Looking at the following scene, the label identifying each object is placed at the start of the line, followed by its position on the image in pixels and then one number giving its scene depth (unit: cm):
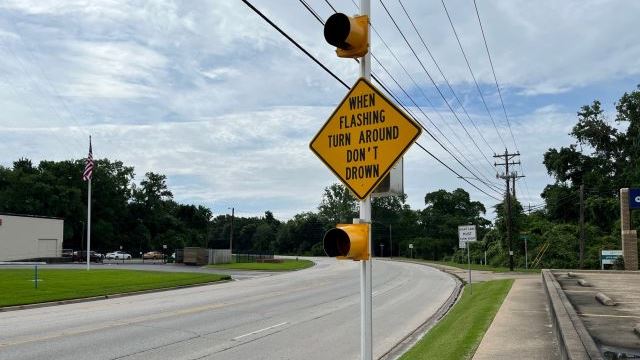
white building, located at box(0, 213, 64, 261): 6425
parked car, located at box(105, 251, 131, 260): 8874
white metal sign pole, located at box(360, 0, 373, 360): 550
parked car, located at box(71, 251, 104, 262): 7239
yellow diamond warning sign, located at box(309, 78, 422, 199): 547
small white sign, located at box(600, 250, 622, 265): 4262
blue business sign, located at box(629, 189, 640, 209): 3606
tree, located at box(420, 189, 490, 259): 12905
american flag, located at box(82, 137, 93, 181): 3959
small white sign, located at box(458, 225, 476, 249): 2573
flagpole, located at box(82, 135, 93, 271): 3958
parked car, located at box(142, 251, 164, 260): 8624
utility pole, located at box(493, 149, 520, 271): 5084
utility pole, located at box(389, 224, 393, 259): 13027
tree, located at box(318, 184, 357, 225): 14800
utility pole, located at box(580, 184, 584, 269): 5038
